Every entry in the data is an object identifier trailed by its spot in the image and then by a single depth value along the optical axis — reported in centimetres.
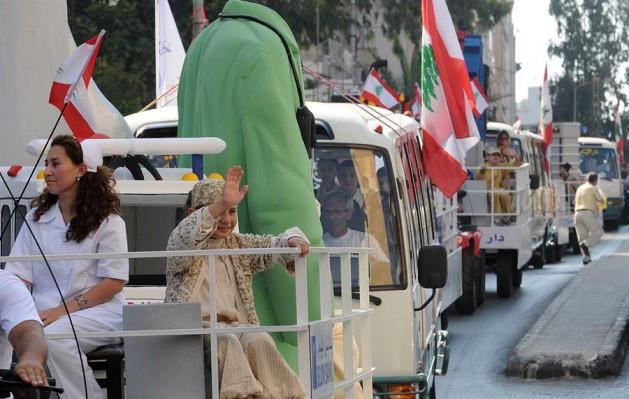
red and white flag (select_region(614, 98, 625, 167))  5666
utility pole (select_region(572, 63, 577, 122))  10171
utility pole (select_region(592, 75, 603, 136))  10131
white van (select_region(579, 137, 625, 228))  4900
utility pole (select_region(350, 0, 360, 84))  5082
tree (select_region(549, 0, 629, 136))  9938
